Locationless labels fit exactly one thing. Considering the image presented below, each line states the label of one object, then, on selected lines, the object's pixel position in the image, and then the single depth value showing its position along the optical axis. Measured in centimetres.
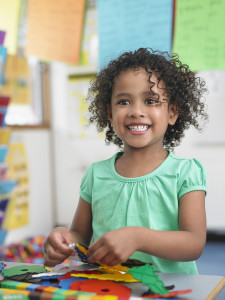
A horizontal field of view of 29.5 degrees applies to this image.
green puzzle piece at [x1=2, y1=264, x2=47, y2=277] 71
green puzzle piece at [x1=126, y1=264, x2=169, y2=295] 58
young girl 80
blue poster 169
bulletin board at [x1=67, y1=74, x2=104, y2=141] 294
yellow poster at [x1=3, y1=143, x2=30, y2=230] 267
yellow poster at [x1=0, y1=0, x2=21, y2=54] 197
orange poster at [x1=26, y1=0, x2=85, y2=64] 197
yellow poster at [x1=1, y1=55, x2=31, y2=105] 271
